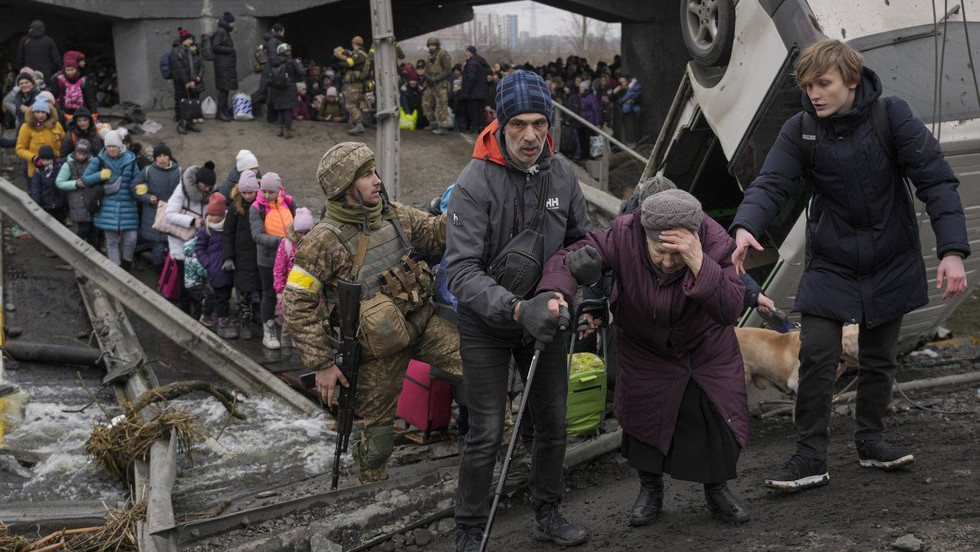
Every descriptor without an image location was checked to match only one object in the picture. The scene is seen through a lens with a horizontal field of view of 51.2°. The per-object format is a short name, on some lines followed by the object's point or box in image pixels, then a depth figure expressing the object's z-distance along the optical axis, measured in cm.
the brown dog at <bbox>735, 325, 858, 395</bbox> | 653
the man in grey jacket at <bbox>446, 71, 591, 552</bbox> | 427
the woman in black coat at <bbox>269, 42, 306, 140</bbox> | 1664
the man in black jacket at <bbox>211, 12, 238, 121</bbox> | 1759
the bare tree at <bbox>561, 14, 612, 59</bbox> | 7304
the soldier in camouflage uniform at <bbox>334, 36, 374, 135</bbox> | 1714
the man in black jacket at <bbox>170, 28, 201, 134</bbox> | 1662
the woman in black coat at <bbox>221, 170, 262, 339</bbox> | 950
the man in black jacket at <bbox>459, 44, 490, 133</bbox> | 1795
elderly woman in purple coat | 412
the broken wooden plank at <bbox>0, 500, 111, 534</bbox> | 591
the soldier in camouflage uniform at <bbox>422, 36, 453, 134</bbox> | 1797
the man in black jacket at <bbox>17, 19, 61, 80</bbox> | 1609
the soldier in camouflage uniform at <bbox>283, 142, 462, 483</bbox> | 529
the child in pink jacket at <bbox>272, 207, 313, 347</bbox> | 824
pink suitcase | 624
